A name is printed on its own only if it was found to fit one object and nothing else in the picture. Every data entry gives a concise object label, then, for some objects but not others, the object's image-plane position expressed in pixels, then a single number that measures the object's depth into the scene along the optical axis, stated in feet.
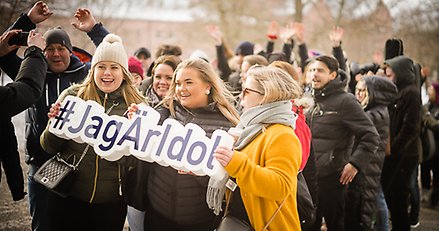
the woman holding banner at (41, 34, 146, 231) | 9.82
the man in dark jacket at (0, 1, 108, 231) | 11.17
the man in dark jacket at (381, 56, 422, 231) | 16.52
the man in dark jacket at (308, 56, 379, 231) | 13.50
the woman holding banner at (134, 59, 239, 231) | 9.56
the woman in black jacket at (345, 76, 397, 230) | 14.60
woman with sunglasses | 7.75
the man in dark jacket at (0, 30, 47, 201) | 8.35
